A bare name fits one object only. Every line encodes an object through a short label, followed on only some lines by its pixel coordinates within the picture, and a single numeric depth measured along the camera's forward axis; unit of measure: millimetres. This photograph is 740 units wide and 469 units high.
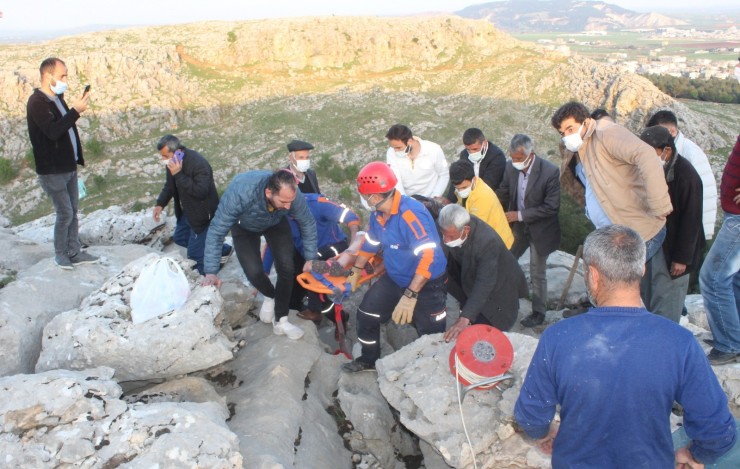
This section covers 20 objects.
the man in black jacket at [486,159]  6461
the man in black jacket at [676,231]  4594
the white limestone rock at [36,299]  4410
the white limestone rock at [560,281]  7863
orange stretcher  5215
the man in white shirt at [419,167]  6516
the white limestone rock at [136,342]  4180
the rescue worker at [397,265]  4578
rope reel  3918
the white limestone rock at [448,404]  3641
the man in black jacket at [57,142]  5164
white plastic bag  4500
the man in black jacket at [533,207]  5965
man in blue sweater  2209
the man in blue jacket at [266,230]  4813
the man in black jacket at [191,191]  6215
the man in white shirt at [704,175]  4766
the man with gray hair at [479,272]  4578
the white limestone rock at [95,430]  3051
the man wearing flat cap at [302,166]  6105
